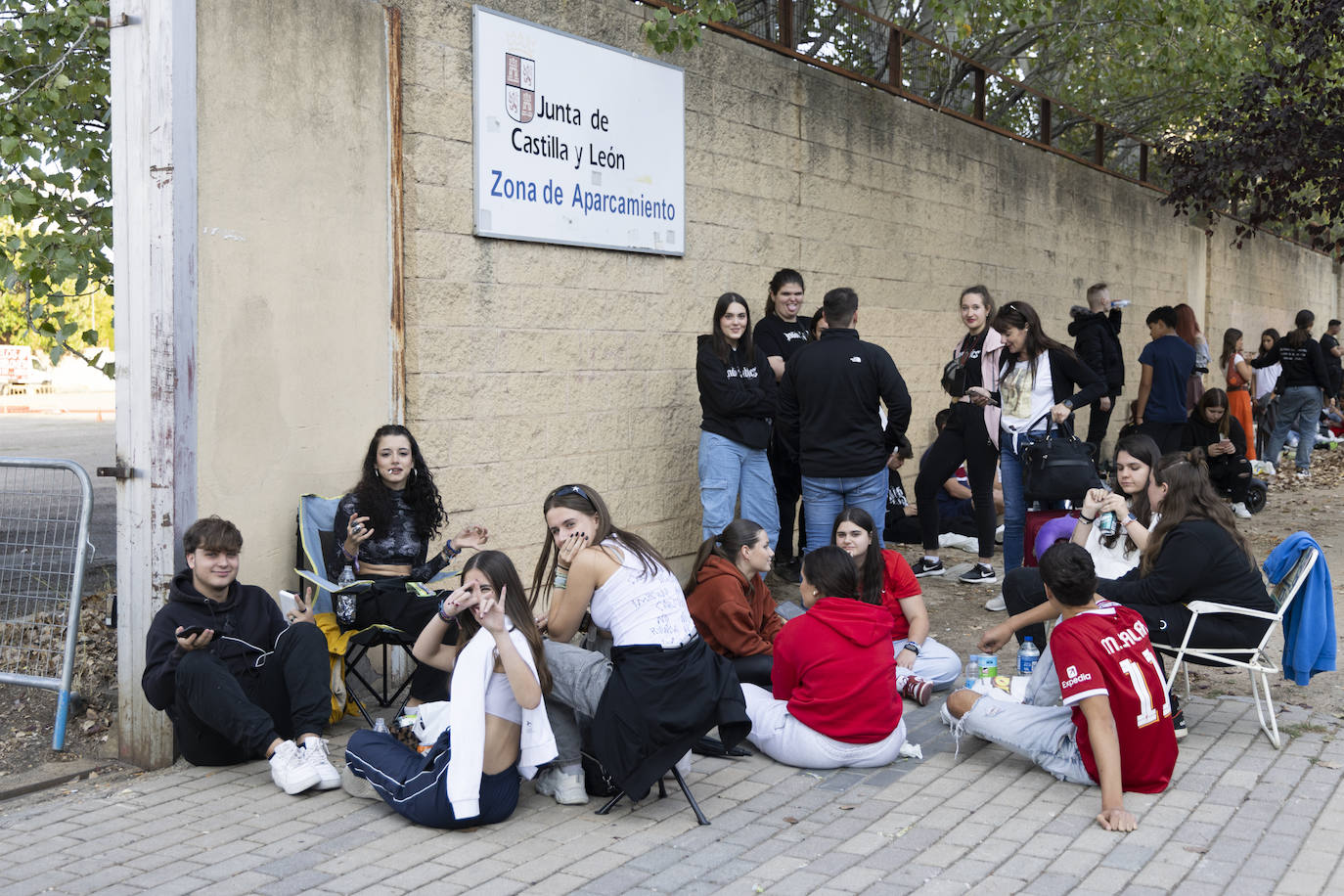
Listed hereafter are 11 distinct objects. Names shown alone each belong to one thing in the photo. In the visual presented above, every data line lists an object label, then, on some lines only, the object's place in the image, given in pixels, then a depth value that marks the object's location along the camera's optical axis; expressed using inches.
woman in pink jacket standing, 321.1
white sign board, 263.3
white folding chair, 207.2
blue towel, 210.4
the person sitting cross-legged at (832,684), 195.3
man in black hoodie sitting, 189.6
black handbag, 288.5
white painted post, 199.5
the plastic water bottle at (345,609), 217.9
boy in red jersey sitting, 177.6
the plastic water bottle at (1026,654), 234.4
